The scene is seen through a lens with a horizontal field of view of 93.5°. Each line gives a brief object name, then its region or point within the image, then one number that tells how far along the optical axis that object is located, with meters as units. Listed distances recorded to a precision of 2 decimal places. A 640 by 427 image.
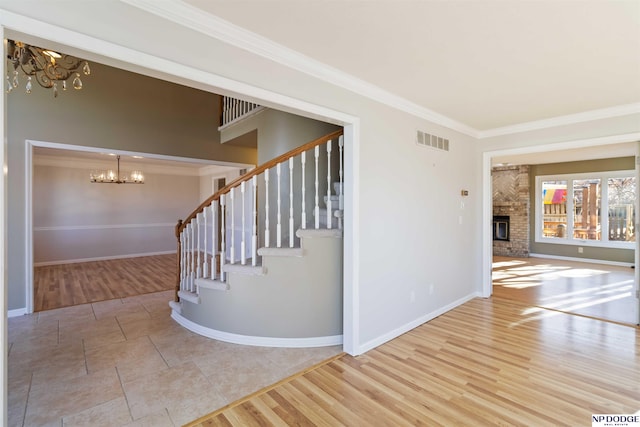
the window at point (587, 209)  6.80
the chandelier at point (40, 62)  2.21
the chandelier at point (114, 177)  7.17
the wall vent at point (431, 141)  3.51
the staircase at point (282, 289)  2.93
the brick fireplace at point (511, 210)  7.96
